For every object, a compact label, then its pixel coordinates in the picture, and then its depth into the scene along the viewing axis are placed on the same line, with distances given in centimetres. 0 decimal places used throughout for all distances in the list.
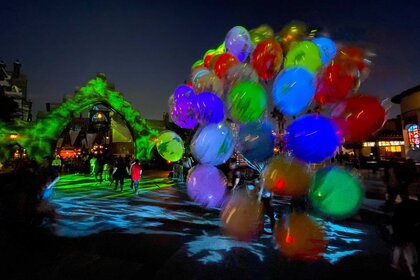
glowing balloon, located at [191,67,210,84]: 620
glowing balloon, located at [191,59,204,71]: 731
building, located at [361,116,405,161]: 2908
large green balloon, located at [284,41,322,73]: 449
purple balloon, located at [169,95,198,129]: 574
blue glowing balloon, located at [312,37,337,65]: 471
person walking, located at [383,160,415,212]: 742
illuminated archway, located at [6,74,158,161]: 1862
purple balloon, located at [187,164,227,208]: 537
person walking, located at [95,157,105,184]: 1638
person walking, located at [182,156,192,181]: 1650
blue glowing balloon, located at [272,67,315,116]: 418
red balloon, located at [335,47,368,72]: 434
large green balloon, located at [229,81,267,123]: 455
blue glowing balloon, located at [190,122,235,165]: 473
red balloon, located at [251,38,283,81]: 513
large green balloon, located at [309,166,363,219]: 402
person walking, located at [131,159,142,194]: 1157
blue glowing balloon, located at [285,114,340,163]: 391
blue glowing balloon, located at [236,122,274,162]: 450
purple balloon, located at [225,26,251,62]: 606
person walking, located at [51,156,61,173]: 1958
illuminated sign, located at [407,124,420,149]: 2170
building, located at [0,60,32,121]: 4345
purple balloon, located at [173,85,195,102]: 586
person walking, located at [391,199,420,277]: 391
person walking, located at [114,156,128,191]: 1269
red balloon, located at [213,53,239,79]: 578
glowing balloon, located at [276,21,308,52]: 530
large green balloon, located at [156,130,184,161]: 756
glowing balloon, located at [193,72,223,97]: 538
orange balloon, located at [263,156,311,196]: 413
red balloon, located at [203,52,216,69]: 680
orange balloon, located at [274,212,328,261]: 441
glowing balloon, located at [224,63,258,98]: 494
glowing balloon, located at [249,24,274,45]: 582
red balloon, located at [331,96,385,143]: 404
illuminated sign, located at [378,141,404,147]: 2929
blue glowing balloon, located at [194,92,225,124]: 493
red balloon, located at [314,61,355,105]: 426
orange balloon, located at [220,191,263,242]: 471
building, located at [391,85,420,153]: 2142
